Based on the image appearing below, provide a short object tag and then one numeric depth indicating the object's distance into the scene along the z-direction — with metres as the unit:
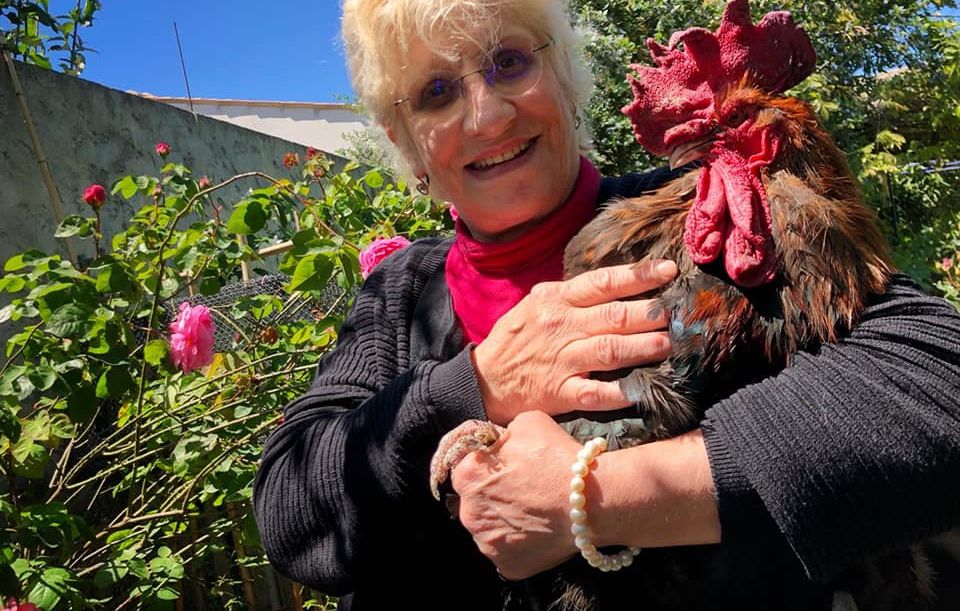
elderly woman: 0.95
